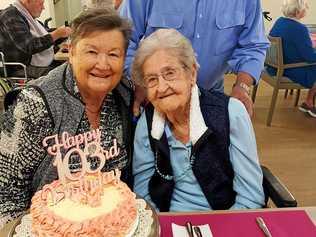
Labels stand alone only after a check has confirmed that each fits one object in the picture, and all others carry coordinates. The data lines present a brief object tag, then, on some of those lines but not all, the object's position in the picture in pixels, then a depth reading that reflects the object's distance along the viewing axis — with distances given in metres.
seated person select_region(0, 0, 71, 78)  3.49
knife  1.12
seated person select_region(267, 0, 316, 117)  3.86
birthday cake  0.97
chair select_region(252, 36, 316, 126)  3.91
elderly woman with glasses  1.45
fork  1.10
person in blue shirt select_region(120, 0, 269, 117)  1.90
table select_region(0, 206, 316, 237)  1.17
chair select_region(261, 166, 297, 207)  1.40
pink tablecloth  1.13
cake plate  1.05
